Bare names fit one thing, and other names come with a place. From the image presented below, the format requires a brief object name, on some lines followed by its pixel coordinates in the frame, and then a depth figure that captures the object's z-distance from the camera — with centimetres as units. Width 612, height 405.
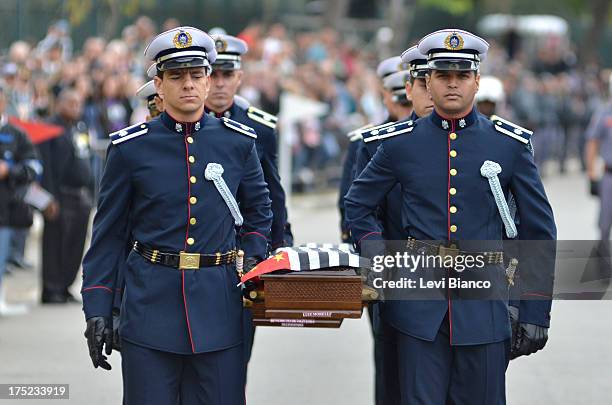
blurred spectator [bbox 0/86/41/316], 2508
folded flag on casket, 1280
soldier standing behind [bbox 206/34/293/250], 1673
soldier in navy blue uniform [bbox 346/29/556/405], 1307
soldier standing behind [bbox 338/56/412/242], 1794
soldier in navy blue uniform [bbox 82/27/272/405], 1287
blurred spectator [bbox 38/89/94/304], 2769
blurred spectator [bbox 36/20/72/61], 4022
